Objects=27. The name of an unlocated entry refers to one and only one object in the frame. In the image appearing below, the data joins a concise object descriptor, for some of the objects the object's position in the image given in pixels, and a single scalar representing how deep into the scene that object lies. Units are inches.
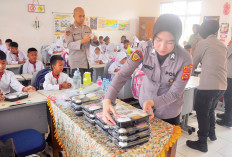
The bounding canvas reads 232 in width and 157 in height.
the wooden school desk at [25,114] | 74.4
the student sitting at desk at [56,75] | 95.3
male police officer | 108.7
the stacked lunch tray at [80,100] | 54.7
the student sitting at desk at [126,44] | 262.8
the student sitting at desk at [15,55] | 181.7
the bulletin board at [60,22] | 275.9
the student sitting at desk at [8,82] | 94.2
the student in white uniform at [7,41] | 225.1
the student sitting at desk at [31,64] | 149.3
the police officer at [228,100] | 117.0
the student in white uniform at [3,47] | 231.1
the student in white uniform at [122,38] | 331.6
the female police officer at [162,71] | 43.4
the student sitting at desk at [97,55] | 227.8
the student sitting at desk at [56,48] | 256.8
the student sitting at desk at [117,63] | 155.9
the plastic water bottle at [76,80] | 87.6
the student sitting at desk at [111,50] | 268.4
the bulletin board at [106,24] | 308.2
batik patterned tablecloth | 40.1
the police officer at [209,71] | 85.0
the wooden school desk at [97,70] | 179.0
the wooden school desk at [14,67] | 157.3
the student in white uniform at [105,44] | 294.8
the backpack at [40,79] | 104.9
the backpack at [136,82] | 113.9
